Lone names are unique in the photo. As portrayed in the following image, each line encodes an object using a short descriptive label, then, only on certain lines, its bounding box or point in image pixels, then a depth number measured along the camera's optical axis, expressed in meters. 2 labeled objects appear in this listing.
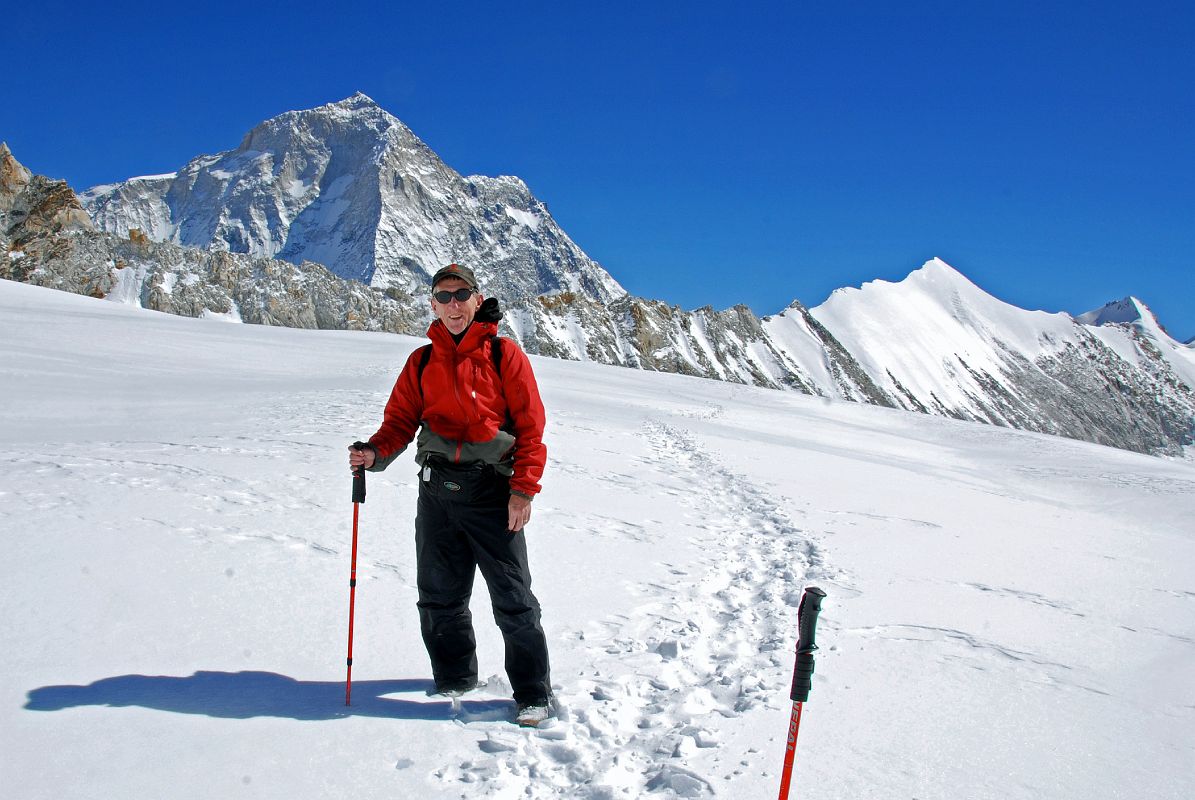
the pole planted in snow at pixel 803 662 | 2.50
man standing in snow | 3.80
